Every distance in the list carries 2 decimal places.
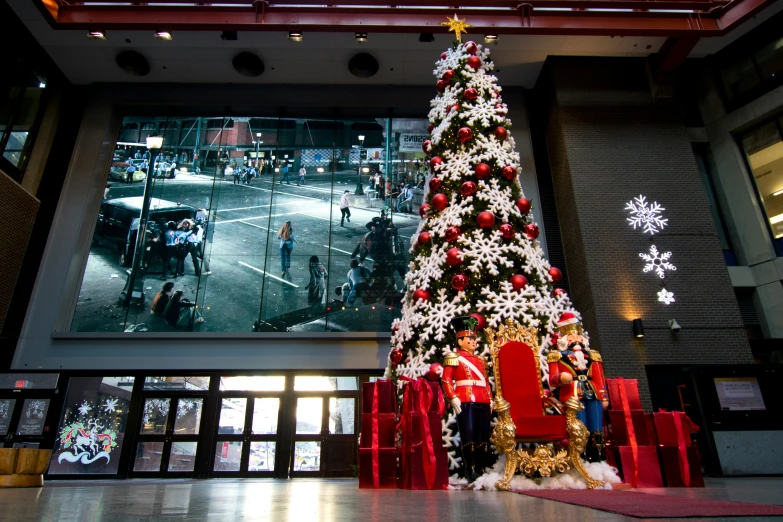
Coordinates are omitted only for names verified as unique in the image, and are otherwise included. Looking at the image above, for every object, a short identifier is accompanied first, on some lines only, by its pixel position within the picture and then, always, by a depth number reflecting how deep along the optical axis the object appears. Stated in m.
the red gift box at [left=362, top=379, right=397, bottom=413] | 3.87
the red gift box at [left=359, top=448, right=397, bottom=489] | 3.60
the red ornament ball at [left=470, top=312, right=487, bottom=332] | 4.23
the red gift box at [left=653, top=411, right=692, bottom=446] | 4.04
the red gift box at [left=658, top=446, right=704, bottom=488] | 3.87
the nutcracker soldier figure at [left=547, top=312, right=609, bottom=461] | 3.53
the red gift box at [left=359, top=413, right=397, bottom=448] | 3.73
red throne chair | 3.44
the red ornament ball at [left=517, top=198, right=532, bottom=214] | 4.90
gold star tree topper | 6.49
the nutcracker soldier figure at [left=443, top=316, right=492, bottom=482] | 3.49
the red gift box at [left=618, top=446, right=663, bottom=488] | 3.80
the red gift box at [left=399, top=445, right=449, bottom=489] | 3.44
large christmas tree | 4.33
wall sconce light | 8.02
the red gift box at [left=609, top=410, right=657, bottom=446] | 3.99
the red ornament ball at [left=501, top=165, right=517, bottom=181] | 5.03
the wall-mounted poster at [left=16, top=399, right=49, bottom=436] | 8.77
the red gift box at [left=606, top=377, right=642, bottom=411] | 4.15
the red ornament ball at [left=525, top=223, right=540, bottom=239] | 4.82
